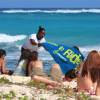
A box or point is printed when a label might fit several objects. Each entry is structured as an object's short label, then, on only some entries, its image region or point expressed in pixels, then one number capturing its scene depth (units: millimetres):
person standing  10906
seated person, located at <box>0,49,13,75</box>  11836
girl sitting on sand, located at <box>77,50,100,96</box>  8062
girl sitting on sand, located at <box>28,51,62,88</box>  10460
